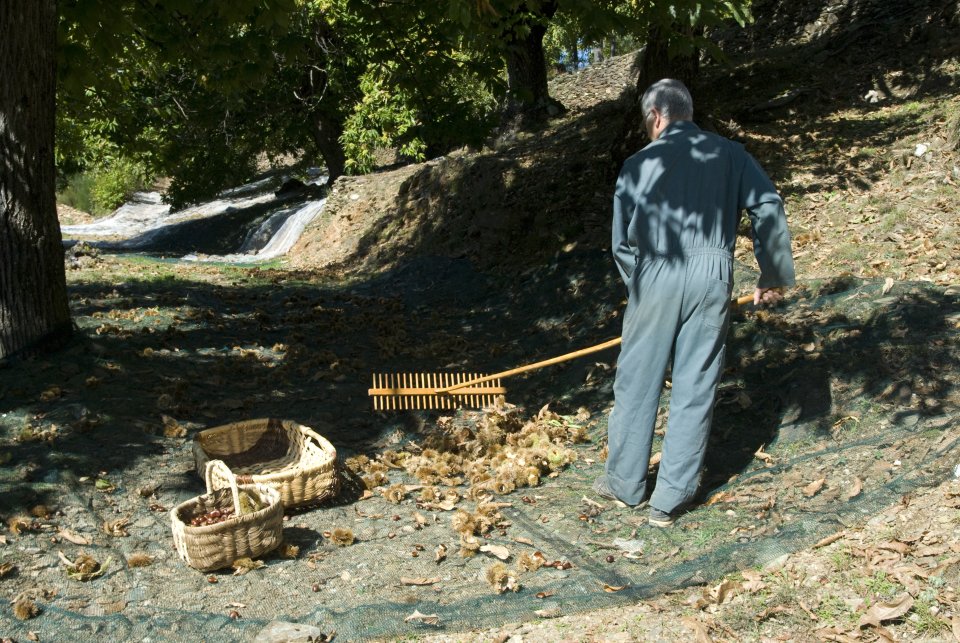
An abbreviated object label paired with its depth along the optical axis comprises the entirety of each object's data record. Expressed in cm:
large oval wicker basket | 478
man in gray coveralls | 441
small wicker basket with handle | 405
